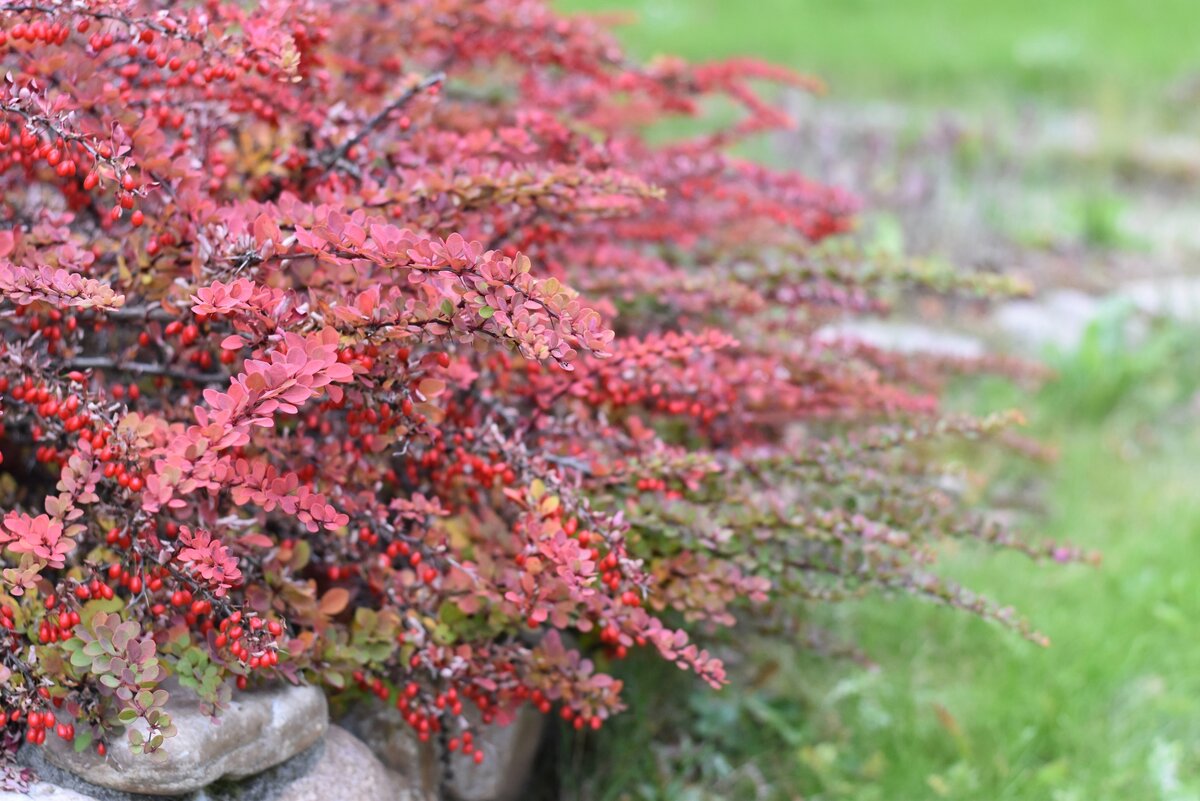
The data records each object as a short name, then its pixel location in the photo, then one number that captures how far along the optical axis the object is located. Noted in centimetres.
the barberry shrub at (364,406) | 195
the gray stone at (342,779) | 208
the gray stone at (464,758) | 221
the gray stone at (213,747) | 199
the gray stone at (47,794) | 198
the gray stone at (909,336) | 388
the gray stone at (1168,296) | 439
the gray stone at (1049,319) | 431
